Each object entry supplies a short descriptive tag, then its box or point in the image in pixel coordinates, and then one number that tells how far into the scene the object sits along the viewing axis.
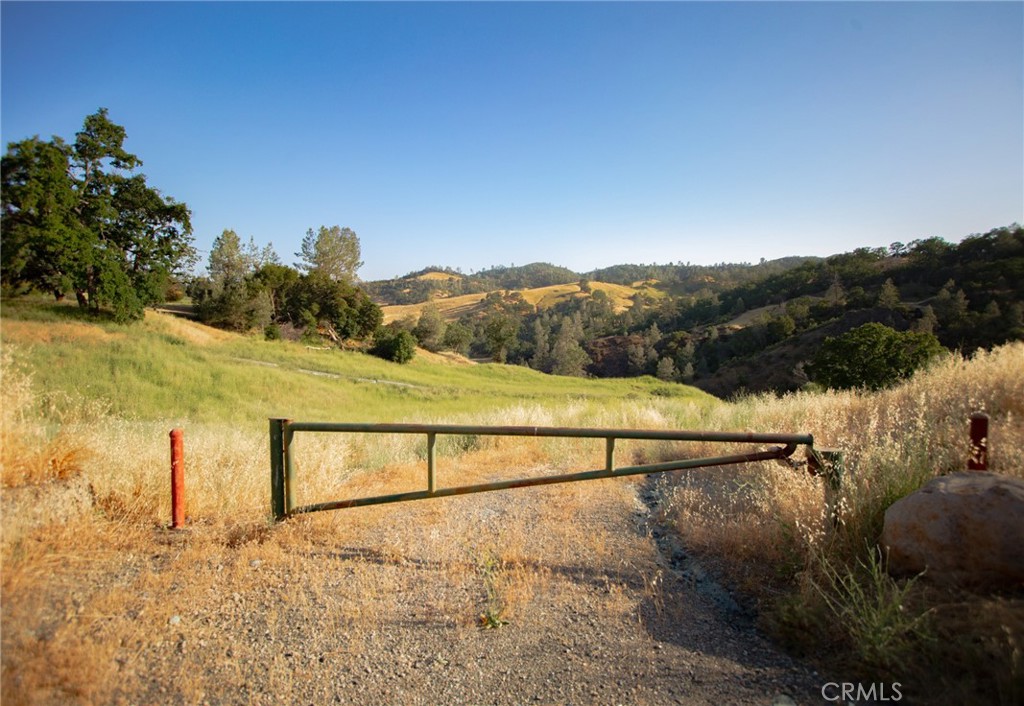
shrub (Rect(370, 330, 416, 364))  47.50
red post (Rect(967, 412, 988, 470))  3.84
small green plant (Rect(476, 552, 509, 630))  3.41
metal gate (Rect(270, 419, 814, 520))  4.19
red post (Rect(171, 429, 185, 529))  4.40
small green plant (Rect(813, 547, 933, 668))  2.68
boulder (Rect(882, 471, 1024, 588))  2.95
